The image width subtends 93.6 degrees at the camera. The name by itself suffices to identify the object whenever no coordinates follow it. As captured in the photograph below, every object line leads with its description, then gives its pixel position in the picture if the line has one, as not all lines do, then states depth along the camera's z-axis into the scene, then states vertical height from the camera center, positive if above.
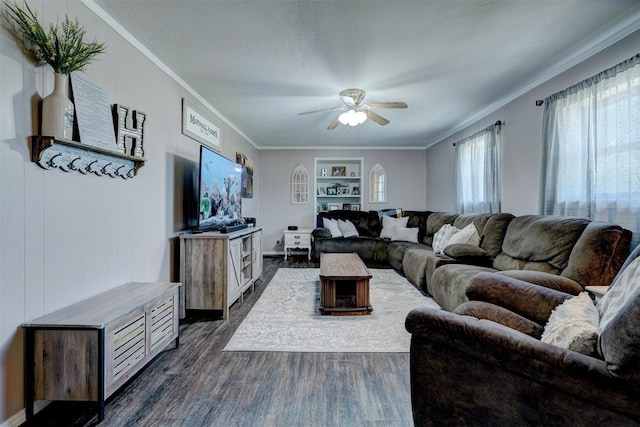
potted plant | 1.55 +0.91
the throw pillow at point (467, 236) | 3.67 -0.28
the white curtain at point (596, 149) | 2.21 +0.55
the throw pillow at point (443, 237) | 4.08 -0.32
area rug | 2.49 -1.06
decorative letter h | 2.21 +0.67
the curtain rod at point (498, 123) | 3.95 +1.20
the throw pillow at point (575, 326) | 1.03 -0.43
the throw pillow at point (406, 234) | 5.69 -0.38
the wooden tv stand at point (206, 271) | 3.05 -0.57
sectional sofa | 2.18 -0.40
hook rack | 1.61 +0.36
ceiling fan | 3.40 +1.23
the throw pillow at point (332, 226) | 6.15 -0.24
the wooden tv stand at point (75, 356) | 1.53 -0.73
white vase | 1.62 +0.57
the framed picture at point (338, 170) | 7.18 +1.06
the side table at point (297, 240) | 6.50 -0.55
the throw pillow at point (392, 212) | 6.33 +0.05
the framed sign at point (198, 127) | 3.32 +1.09
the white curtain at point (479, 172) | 4.06 +0.63
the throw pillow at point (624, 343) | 0.83 -0.37
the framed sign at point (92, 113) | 1.83 +0.66
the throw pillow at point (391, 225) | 6.03 -0.21
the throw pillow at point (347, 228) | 6.17 -0.28
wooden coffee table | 3.12 -0.82
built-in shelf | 7.09 +0.76
